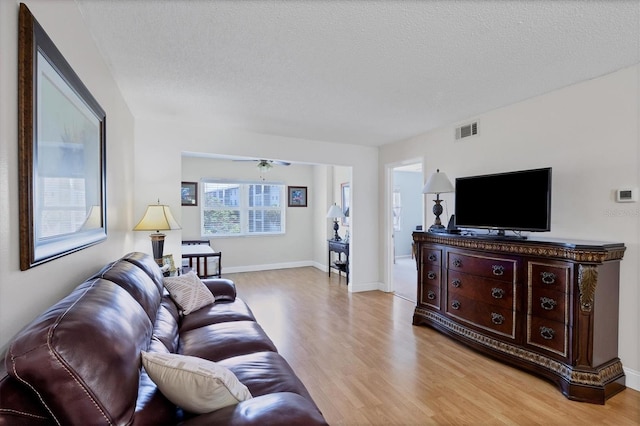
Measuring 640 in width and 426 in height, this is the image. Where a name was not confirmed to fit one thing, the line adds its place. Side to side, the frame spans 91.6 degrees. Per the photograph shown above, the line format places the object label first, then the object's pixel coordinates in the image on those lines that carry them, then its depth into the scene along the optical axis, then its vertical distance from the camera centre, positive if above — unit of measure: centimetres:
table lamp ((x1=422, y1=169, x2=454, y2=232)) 343 +24
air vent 352 +92
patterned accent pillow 250 -69
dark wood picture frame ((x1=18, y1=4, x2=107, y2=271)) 113 +25
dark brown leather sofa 82 -49
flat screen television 256 +8
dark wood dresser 217 -78
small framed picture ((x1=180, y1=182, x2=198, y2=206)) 621 +32
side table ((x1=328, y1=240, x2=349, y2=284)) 551 -75
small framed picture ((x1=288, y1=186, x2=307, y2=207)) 716 +31
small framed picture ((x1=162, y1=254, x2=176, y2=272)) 359 -61
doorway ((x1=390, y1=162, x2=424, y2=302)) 874 +2
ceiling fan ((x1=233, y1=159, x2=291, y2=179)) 565 +81
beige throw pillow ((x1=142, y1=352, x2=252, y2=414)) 105 -59
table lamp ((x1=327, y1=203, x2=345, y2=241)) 593 -10
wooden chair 464 -66
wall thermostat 230 +11
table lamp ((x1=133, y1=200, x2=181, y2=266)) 322 -15
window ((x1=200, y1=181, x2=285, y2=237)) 647 +3
